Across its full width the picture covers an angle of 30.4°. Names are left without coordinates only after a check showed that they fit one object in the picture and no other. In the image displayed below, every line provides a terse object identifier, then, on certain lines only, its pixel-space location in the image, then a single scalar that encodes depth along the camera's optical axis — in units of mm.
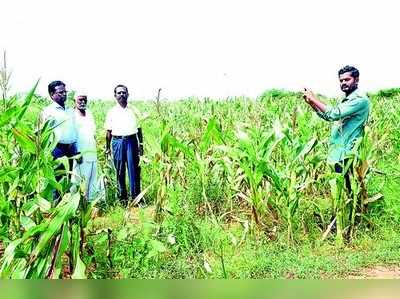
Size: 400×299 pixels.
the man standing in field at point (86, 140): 3736
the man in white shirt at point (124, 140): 3783
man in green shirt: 3643
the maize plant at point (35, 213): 3117
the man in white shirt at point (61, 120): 3693
